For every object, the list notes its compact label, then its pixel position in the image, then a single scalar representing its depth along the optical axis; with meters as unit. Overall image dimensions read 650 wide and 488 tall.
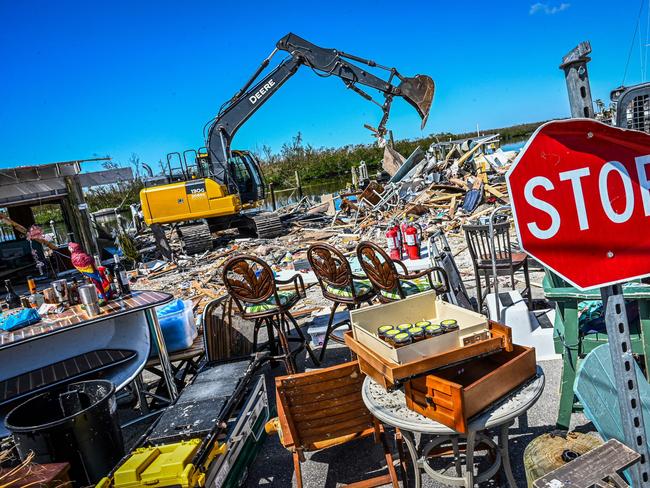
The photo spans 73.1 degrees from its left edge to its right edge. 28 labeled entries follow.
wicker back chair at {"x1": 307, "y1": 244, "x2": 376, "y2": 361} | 4.54
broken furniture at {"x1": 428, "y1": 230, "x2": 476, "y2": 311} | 4.46
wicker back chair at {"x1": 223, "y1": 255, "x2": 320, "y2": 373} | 4.38
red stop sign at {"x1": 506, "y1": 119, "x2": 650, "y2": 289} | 1.21
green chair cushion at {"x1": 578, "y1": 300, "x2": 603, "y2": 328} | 3.14
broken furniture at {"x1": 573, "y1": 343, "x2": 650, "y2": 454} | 2.00
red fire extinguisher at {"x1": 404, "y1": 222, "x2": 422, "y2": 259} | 6.57
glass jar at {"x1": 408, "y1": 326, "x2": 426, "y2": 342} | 2.34
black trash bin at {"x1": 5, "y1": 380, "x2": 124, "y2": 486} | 2.81
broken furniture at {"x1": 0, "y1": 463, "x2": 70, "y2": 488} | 2.00
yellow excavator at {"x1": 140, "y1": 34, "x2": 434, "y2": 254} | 12.99
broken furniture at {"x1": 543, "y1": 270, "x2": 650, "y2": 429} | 2.70
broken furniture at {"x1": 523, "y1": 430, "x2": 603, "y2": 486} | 2.19
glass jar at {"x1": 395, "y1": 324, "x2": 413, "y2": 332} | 2.46
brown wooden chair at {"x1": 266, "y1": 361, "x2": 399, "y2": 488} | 2.55
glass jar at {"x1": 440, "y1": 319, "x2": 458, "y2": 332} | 2.38
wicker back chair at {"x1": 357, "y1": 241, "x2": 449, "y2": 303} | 4.21
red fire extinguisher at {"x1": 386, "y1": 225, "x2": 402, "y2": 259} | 6.91
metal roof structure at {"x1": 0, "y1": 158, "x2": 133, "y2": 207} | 12.35
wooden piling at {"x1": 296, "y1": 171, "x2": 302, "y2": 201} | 26.16
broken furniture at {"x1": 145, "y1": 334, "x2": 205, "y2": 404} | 4.47
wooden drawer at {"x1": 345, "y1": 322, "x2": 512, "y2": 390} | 2.19
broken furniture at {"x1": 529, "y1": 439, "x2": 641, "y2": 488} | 1.27
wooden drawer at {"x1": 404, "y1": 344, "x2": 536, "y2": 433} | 2.03
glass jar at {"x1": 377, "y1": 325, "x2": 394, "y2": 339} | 2.47
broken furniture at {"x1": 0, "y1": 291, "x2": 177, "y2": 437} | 3.83
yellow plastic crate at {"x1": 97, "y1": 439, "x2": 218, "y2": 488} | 2.34
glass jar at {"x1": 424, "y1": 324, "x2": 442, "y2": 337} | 2.35
